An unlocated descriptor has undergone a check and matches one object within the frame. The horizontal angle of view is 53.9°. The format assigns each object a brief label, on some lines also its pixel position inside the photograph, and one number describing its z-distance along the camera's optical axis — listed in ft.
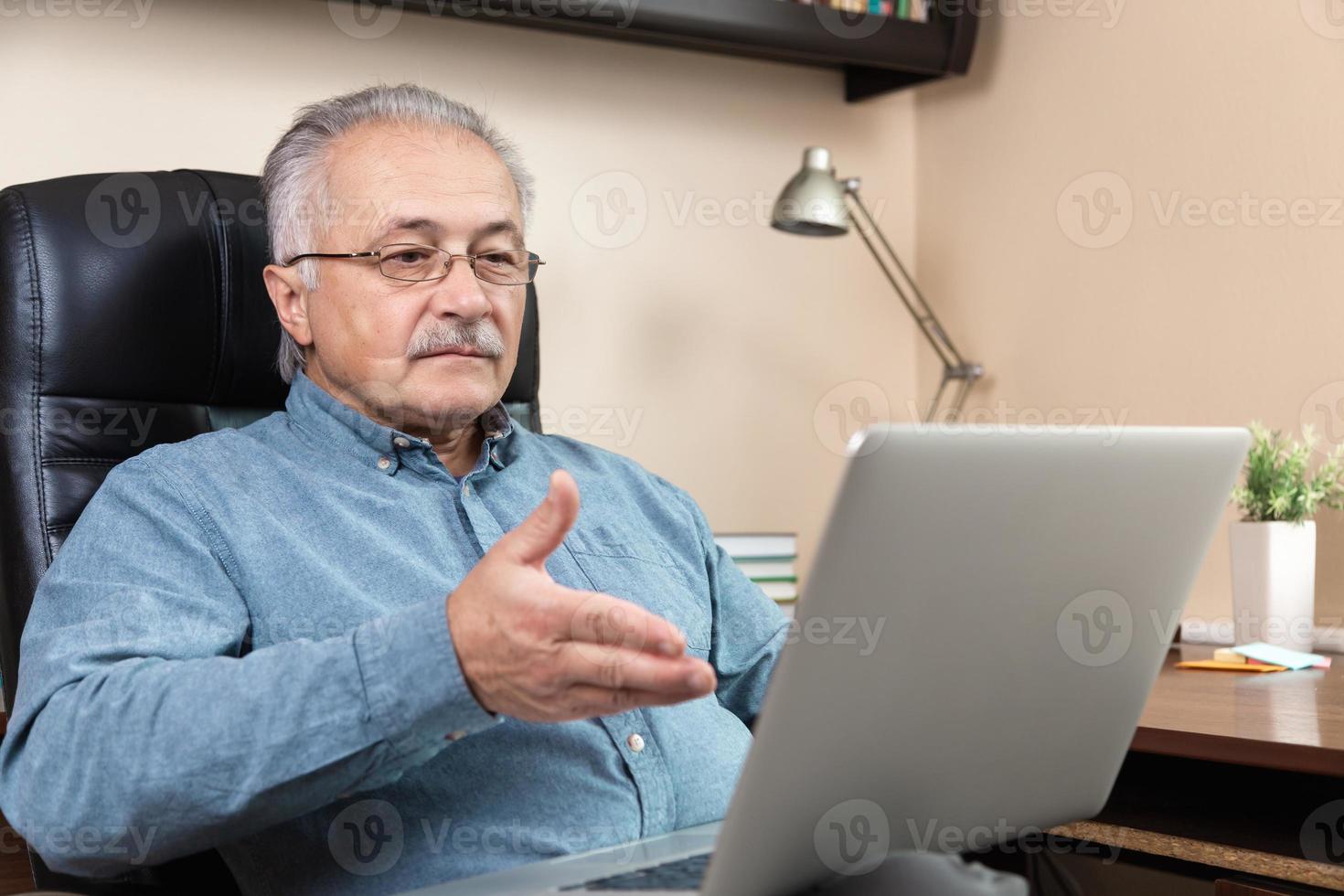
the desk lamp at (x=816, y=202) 6.43
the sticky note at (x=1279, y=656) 4.99
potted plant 5.37
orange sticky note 5.03
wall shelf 6.13
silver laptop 2.20
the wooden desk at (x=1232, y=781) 3.42
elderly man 2.71
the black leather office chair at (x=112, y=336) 3.93
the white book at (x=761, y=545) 6.54
